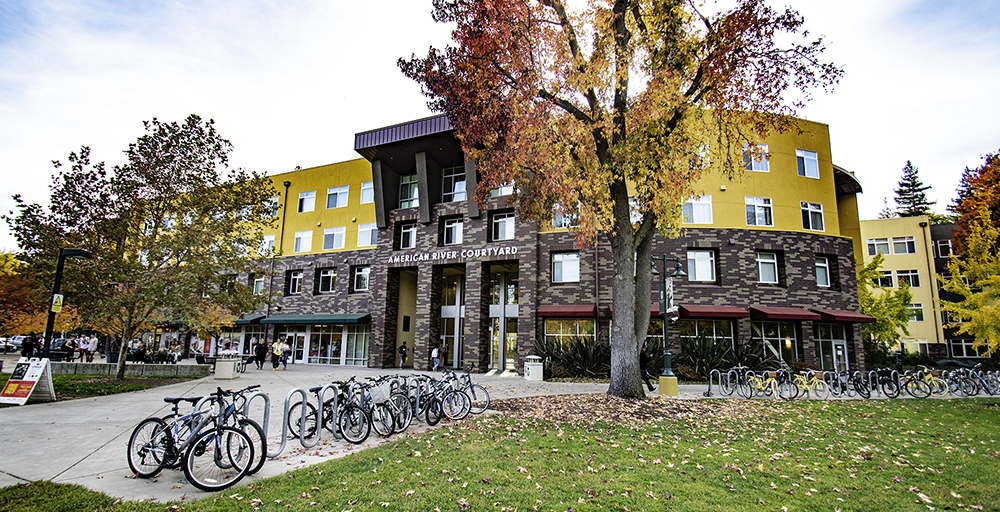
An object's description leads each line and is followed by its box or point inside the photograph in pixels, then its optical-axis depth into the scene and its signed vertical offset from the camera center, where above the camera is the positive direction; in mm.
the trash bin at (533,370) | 21859 -1533
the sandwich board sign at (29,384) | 11195 -1216
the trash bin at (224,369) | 19500 -1437
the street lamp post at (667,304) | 15477 +1037
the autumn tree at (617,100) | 12008 +6154
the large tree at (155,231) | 14562 +3211
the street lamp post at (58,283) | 11664 +1171
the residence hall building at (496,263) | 23750 +3971
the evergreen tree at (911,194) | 61594 +18475
